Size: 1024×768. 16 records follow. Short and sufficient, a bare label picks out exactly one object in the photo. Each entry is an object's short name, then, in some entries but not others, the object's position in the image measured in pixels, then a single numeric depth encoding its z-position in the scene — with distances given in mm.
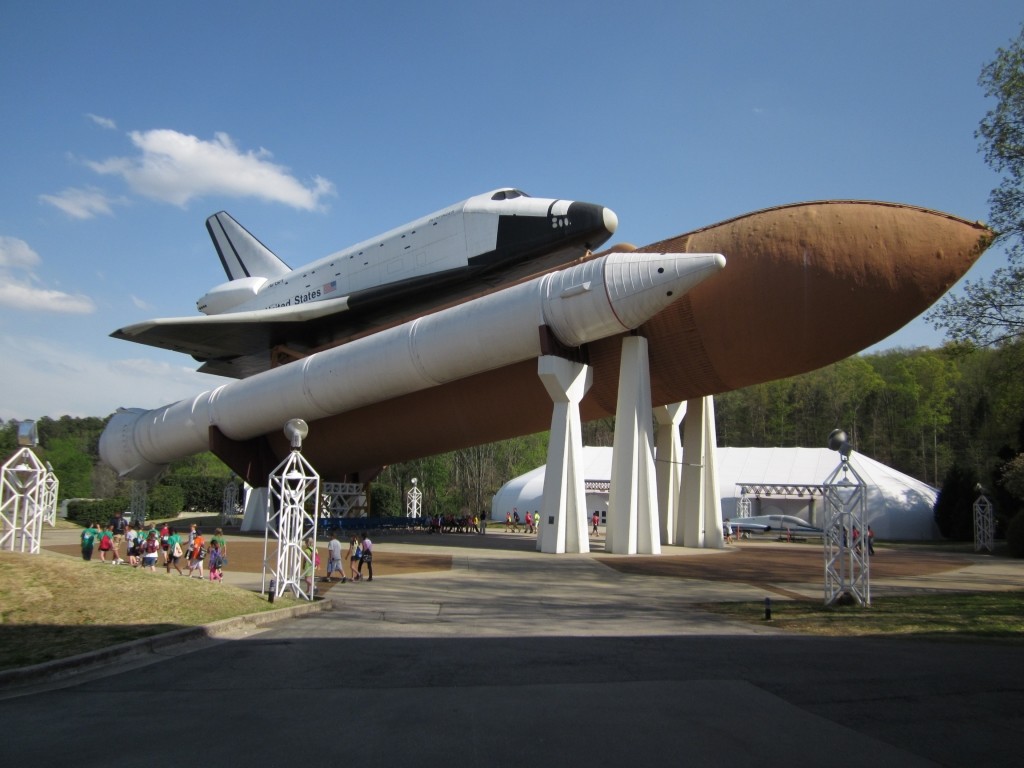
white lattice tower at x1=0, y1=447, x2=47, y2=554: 14281
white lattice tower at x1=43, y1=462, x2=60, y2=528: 33750
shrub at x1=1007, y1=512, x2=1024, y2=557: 24406
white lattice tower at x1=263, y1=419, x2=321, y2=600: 12219
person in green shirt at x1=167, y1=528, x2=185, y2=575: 16297
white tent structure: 35438
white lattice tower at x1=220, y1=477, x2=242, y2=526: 39903
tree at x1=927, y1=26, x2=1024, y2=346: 15578
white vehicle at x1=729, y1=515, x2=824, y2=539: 35906
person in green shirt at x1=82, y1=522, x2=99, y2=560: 16594
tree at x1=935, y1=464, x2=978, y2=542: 33531
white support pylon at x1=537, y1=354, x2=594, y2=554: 18969
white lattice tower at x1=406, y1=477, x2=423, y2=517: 39281
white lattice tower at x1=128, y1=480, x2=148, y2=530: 32247
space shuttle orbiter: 22203
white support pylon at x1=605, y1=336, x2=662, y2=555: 18688
